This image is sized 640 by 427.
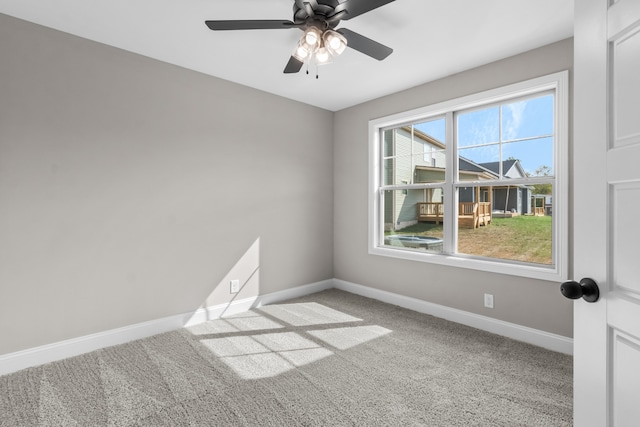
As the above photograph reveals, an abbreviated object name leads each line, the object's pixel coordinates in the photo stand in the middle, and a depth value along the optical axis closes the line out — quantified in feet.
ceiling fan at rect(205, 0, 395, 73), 5.82
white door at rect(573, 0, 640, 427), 2.66
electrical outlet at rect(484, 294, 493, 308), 9.75
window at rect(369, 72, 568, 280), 8.89
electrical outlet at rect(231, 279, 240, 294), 11.37
